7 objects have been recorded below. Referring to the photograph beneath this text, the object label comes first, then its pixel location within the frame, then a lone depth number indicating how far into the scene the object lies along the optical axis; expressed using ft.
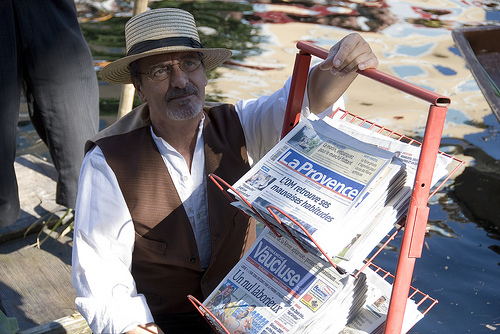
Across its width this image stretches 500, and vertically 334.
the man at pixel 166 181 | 5.50
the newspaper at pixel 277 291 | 4.59
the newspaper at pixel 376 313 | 4.83
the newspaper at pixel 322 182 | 4.25
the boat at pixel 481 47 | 13.26
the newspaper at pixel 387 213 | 4.21
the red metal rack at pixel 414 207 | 3.92
